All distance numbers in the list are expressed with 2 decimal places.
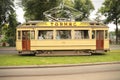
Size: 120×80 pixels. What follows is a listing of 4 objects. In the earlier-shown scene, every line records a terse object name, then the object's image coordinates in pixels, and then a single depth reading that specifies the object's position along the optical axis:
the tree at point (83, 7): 27.74
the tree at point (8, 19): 15.93
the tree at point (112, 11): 20.71
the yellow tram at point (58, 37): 10.11
